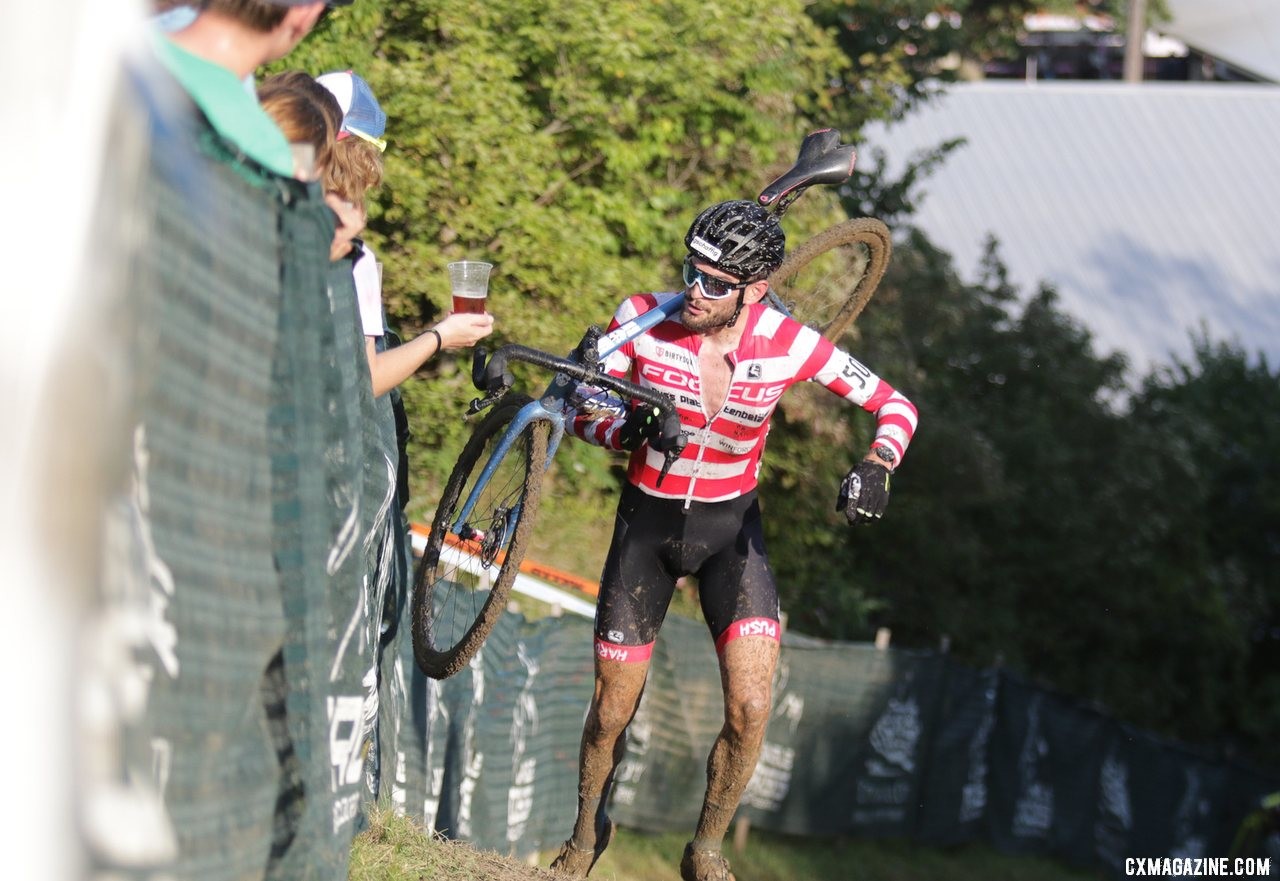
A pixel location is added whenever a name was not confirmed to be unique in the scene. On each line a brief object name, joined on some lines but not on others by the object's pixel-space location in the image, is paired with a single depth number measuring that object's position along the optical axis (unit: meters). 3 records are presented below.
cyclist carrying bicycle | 11.78
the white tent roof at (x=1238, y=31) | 86.50
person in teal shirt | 5.52
